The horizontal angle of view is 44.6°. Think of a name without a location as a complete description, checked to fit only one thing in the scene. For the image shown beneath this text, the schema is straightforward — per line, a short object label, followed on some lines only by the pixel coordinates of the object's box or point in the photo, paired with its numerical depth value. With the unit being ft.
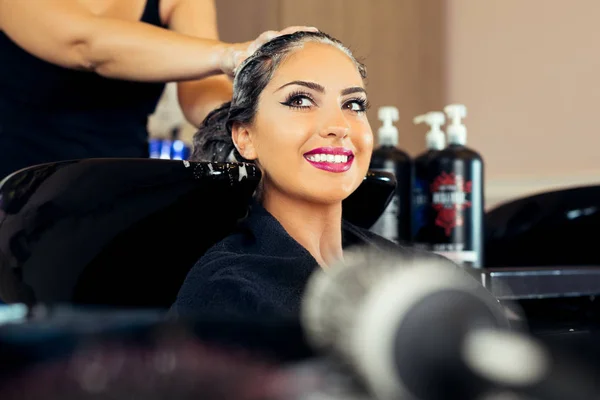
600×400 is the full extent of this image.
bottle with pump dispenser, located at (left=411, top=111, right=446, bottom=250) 3.92
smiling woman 2.61
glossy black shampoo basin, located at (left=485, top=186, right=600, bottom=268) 3.85
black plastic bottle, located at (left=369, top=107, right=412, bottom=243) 3.95
